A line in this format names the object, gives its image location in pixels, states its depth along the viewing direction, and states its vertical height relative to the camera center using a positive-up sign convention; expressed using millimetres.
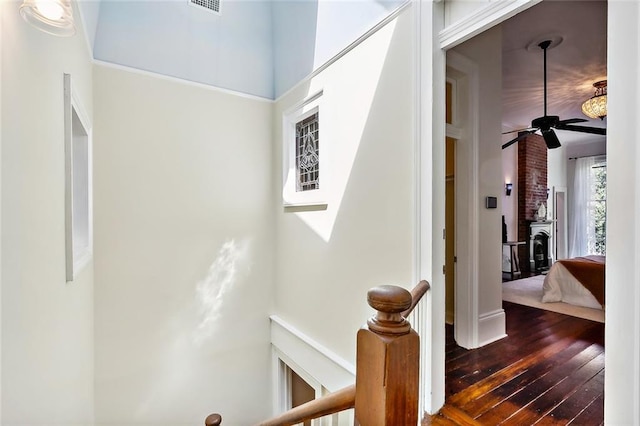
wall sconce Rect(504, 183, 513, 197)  6452 +436
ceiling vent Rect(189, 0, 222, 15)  3196 +2137
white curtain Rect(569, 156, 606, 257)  7012 -79
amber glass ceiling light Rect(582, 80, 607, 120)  3819 +1296
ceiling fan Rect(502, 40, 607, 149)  3551 +1007
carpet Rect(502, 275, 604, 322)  3509 -1218
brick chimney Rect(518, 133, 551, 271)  6570 +422
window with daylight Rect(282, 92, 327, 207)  2893 +563
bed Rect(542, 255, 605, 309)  3732 -936
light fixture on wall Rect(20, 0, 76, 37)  1015 +674
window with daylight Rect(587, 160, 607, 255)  6823 -11
